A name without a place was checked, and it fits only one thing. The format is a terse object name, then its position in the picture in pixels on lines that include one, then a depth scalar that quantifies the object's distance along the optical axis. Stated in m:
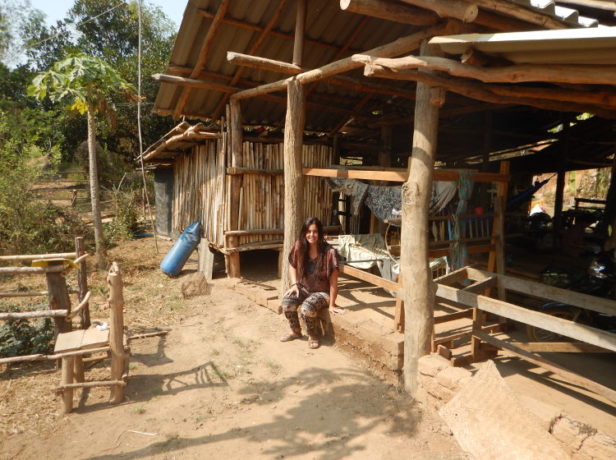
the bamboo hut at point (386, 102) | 2.64
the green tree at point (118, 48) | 15.75
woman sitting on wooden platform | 4.73
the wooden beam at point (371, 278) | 4.16
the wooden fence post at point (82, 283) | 4.32
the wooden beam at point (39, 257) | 4.00
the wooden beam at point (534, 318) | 2.57
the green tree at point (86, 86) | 6.44
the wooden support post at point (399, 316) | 4.16
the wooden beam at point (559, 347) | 3.18
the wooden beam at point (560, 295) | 3.10
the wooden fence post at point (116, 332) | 3.48
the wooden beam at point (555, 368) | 2.86
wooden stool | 3.36
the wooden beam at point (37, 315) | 3.60
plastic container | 7.98
